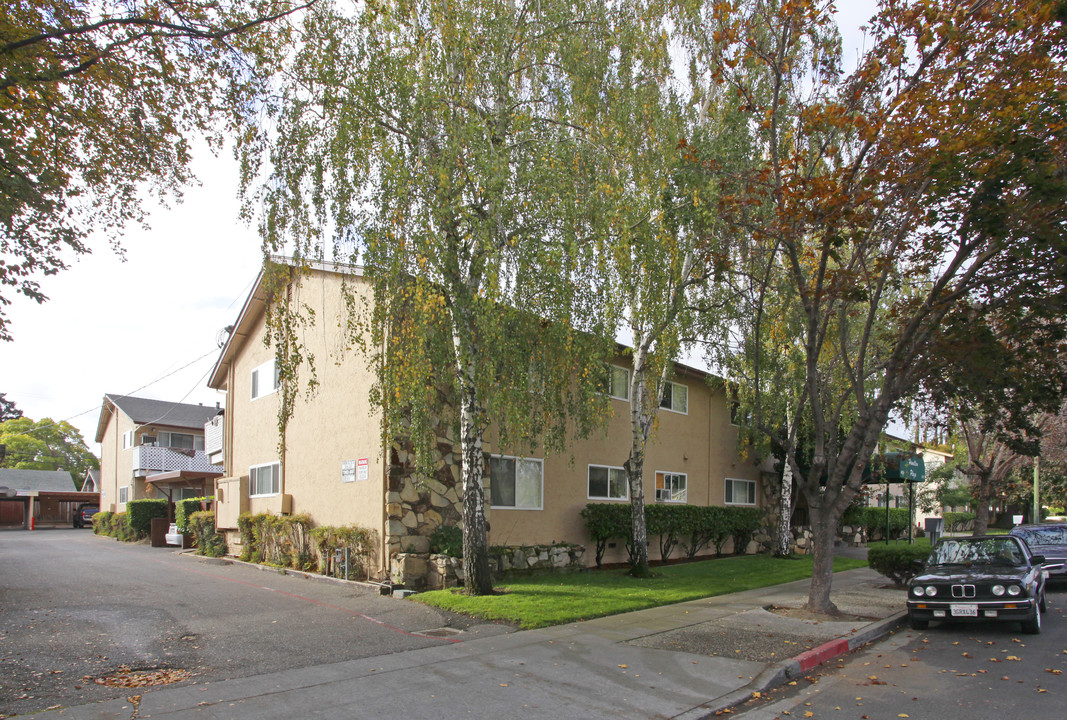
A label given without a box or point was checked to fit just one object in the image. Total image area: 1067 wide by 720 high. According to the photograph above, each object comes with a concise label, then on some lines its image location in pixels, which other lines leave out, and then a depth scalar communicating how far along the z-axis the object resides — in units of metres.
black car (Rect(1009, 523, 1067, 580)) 16.59
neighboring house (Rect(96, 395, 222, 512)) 35.06
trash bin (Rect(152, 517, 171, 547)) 27.61
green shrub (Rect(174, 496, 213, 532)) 26.12
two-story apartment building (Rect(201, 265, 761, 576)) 14.12
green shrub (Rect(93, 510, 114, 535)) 35.69
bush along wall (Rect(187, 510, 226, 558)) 21.39
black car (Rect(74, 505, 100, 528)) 47.59
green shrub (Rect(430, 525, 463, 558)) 13.23
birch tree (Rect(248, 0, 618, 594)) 9.77
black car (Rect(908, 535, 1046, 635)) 10.25
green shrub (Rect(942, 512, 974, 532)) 47.31
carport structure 46.16
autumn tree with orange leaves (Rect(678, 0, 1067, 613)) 9.38
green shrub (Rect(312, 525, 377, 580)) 14.12
